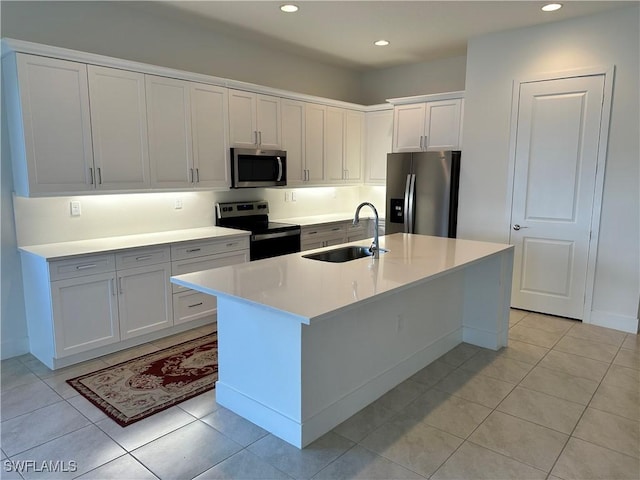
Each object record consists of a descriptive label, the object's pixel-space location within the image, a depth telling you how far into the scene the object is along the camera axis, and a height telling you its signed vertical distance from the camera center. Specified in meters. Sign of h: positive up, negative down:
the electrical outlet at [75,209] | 3.49 -0.24
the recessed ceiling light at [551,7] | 3.55 +1.48
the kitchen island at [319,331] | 2.12 -0.87
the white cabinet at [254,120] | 4.26 +0.63
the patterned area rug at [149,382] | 2.61 -1.36
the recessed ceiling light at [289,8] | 3.61 +1.48
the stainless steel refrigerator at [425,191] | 4.70 -0.09
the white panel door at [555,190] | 3.97 -0.07
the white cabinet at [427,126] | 4.86 +0.67
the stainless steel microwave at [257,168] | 4.29 +0.14
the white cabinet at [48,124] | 2.94 +0.40
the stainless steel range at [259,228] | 4.32 -0.49
